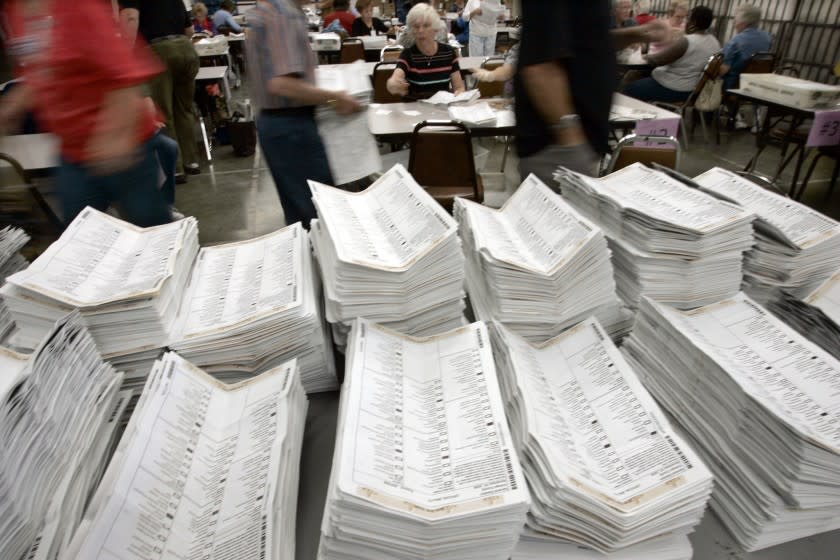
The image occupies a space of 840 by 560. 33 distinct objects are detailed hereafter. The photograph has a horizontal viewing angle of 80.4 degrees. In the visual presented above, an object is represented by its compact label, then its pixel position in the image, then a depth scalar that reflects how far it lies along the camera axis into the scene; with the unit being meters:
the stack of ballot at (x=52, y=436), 0.61
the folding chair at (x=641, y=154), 2.18
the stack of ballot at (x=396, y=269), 0.89
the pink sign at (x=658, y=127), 3.06
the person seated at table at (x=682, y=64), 4.87
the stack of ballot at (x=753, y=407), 0.68
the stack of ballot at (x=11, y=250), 1.19
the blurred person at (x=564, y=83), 1.32
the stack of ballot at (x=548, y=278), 0.93
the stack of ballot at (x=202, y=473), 0.64
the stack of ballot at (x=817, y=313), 0.92
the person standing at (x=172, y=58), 3.75
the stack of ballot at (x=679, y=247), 0.96
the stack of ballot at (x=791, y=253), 1.02
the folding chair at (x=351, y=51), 6.22
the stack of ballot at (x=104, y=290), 0.89
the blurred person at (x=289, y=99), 1.77
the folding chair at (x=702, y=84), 4.79
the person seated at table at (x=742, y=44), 5.23
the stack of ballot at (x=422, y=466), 0.59
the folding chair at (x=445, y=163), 2.86
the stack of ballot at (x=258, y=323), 0.91
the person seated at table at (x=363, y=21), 7.54
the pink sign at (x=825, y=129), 3.27
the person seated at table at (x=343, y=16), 7.63
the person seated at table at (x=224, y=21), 8.89
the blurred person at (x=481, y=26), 6.72
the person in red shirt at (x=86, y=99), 1.32
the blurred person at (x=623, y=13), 5.94
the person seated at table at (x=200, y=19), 8.33
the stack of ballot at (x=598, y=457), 0.64
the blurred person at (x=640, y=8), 8.13
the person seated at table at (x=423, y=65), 3.82
